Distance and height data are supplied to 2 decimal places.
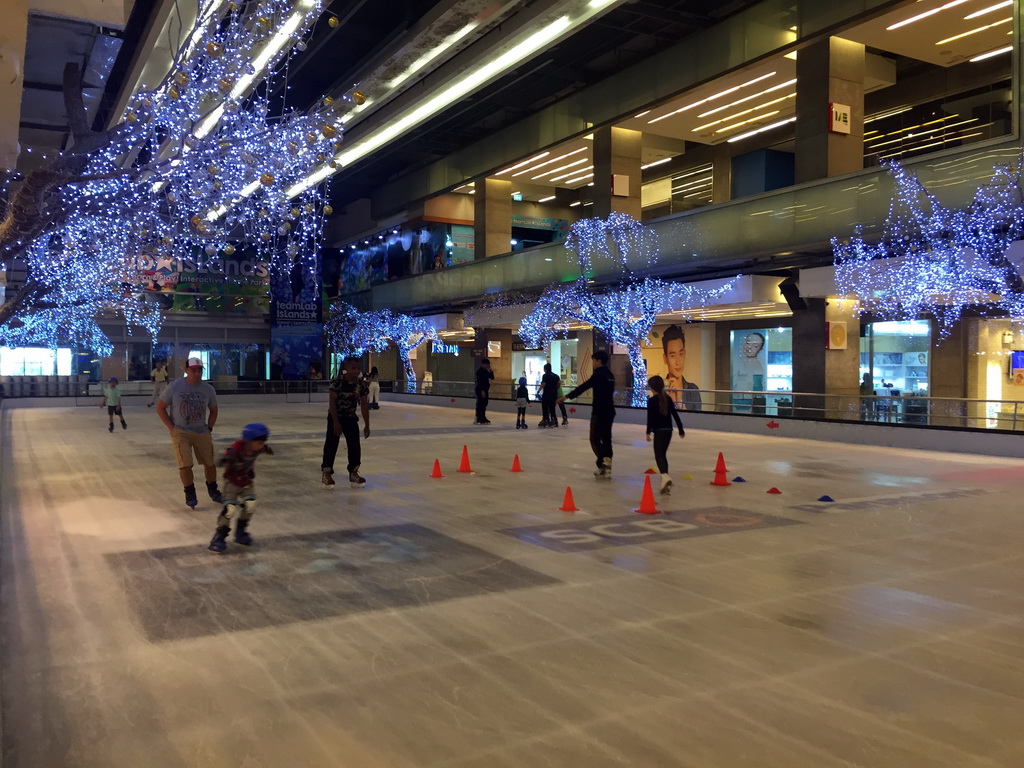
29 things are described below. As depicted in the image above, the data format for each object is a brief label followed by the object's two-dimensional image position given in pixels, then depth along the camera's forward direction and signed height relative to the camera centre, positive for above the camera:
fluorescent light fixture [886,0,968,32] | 17.48 +7.99
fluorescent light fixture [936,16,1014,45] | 18.03 +7.91
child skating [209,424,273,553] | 7.36 -0.96
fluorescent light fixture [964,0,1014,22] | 17.29 +7.95
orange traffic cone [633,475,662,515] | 9.35 -1.51
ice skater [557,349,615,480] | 12.12 -0.59
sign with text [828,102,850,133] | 19.28 +6.11
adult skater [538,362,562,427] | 22.78 -0.69
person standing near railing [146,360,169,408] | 25.66 -0.21
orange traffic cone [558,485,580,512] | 9.53 -1.55
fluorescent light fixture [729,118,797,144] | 24.99 +7.76
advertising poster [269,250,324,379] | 42.50 +2.47
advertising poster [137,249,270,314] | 41.62 +4.35
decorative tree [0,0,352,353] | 7.11 +2.48
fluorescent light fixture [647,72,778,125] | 21.92 +7.94
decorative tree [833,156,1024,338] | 15.03 +2.46
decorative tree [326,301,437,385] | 38.81 +1.95
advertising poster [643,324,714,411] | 29.66 +0.64
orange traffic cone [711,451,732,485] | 11.66 -1.47
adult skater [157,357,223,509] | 9.22 -0.57
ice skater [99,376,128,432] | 20.89 -0.73
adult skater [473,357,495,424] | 24.02 -0.47
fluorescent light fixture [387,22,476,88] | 13.79 +5.79
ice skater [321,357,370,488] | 10.84 -0.51
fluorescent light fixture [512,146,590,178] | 29.88 +8.13
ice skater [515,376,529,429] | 22.69 -0.86
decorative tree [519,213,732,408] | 23.73 +2.42
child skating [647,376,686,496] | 10.54 -0.64
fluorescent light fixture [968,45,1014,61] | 19.34 +7.84
